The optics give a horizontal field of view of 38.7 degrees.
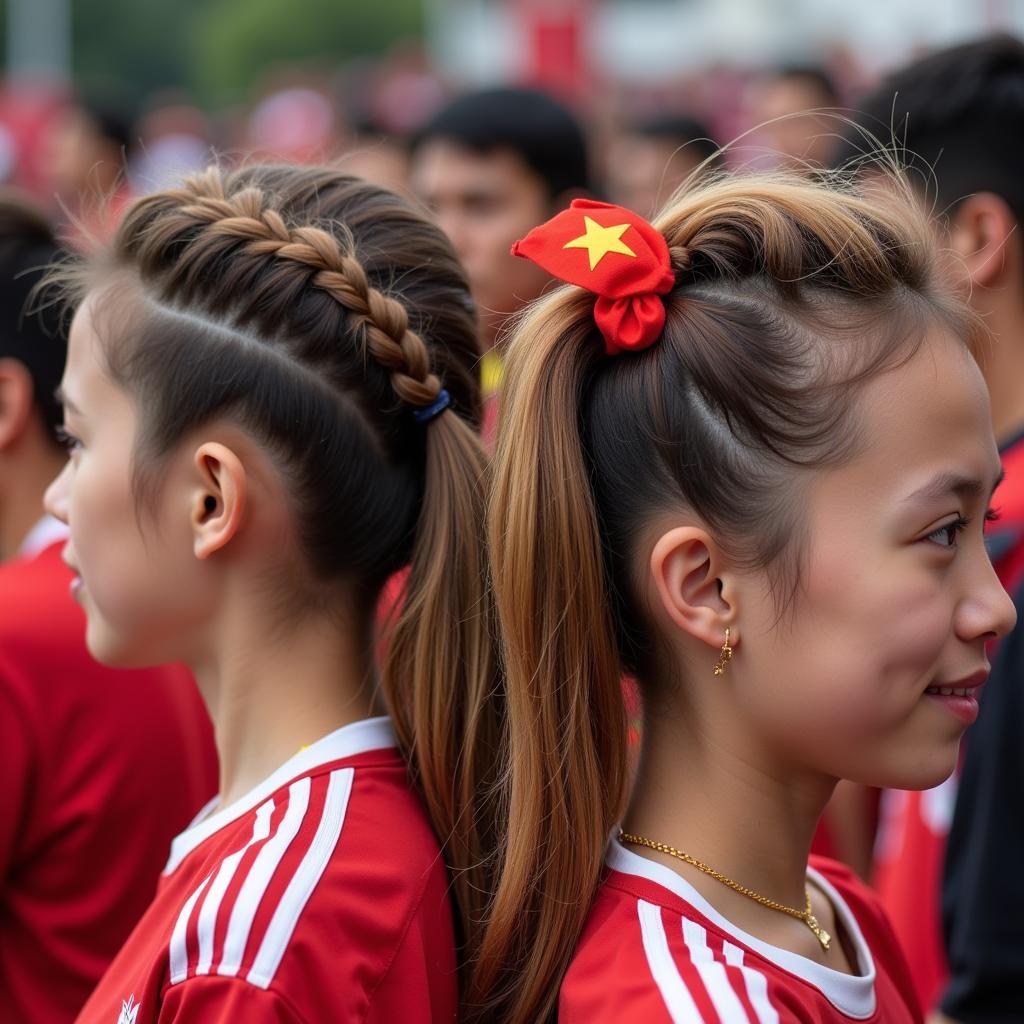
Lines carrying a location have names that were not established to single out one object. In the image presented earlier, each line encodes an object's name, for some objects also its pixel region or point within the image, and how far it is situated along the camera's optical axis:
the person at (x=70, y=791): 2.27
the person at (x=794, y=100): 7.09
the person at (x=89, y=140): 8.65
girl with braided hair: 1.84
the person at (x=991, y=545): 2.27
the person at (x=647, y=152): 7.37
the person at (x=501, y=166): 4.84
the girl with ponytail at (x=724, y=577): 1.53
